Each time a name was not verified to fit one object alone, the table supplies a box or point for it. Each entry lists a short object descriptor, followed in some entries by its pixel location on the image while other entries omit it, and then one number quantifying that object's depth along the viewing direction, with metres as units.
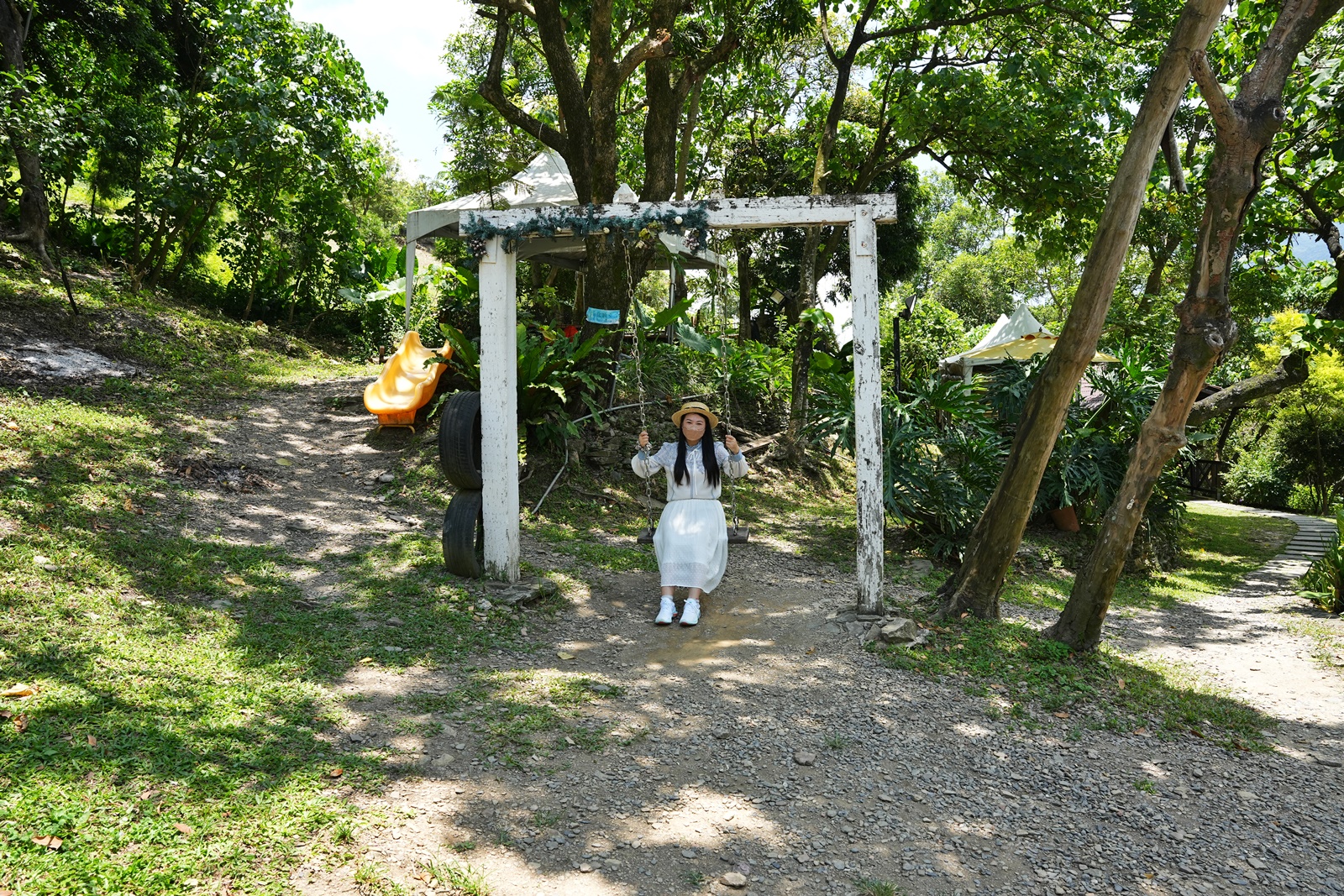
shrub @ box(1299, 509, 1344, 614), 8.05
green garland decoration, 5.80
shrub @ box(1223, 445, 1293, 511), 20.62
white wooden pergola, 5.73
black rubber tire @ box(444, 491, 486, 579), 6.13
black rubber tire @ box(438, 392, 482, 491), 6.21
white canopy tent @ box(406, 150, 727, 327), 11.77
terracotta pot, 9.93
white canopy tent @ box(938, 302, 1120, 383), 14.45
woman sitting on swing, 6.21
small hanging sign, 7.62
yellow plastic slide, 9.45
